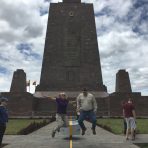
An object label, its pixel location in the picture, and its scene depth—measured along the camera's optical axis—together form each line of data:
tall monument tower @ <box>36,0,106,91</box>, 23.77
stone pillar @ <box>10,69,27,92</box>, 24.47
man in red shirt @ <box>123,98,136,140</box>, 6.35
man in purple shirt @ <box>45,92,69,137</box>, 6.17
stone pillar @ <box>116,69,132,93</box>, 24.06
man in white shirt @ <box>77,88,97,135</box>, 5.75
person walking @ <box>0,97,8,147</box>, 4.80
